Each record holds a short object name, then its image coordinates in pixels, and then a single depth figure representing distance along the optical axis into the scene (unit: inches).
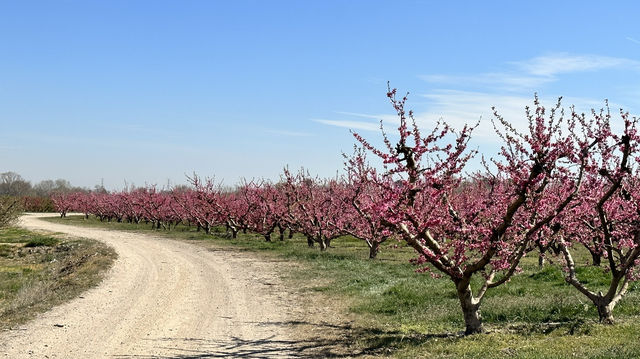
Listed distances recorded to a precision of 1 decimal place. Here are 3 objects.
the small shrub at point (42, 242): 1595.7
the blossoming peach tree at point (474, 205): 391.2
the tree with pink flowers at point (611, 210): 404.5
